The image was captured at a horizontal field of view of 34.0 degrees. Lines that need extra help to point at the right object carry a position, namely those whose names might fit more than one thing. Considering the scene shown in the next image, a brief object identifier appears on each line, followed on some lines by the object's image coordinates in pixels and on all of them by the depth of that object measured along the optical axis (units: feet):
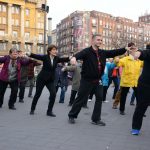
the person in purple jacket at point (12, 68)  21.78
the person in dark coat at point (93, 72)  16.52
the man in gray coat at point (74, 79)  25.42
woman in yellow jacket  20.77
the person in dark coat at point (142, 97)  14.76
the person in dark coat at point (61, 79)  28.13
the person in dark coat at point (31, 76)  30.49
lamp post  53.52
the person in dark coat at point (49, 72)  19.46
